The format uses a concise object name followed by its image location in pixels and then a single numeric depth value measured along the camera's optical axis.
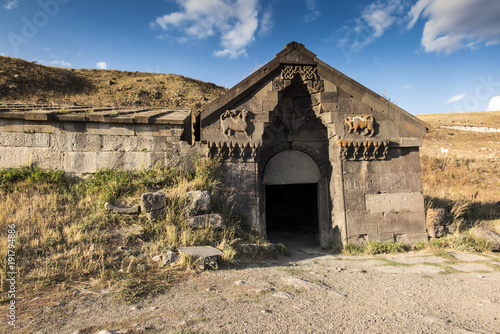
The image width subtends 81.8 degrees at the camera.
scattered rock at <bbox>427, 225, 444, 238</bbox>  7.39
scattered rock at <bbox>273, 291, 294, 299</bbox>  3.69
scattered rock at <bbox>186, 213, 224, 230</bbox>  5.75
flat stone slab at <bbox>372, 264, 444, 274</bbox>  5.18
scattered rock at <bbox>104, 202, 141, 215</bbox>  5.75
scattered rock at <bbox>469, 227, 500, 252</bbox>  6.63
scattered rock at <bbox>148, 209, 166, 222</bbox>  5.67
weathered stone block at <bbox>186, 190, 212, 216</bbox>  5.96
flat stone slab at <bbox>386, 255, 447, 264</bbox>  5.95
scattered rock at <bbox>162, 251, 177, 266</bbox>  4.68
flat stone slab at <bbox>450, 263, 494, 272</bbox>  5.36
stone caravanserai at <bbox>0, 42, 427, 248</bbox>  6.92
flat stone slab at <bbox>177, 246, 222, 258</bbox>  4.75
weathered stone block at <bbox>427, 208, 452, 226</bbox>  7.40
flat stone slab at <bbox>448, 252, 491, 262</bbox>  6.03
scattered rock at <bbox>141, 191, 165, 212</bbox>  5.71
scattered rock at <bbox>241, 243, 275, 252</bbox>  5.78
